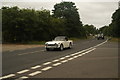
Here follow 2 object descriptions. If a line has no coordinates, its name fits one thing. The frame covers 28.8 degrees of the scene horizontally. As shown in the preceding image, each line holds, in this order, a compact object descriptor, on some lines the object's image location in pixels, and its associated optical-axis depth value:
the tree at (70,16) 79.69
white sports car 23.00
